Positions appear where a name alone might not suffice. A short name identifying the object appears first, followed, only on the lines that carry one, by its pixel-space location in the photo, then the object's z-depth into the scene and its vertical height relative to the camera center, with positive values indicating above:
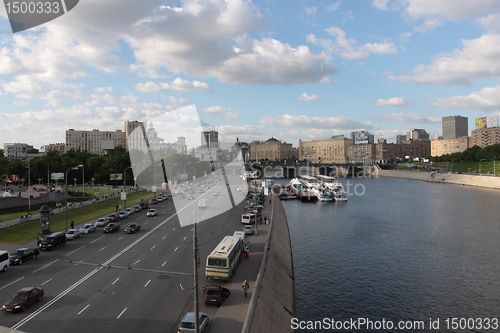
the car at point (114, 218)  41.75 -6.80
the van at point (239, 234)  29.86 -6.55
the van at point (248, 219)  39.54 -6.88
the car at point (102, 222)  39.34 -6.91
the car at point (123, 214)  45.09 -6.96
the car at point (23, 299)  16.30 -6.67
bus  20.47 -6.30
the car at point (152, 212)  46.98 -7.04
